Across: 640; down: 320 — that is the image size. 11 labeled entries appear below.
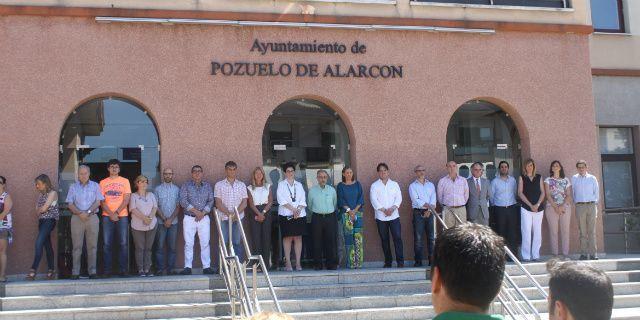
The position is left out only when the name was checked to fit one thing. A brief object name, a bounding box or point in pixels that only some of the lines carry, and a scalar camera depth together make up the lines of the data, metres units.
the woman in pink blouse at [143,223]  11.72
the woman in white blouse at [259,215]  12.20
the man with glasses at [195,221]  11.97
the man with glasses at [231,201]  11.99
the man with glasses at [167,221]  11.98
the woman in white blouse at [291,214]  12.20
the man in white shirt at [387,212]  12.69
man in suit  13.28
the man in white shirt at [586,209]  13.41
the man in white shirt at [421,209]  12.82
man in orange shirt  11.57
